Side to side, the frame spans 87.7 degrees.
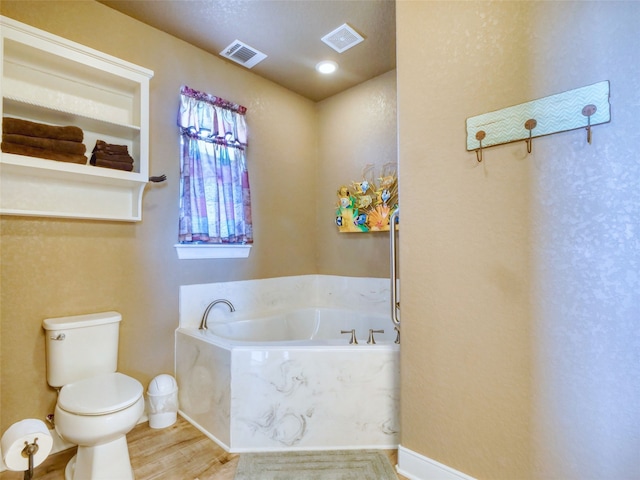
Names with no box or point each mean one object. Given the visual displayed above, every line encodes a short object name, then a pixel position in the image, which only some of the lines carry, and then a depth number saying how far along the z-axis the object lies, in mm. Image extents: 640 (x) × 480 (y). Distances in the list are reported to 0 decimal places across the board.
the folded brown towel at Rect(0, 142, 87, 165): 1620
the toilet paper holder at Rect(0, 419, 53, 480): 1321
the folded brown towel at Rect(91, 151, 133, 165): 1921
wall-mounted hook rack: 1188
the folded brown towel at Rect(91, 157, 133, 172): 1918
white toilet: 1459
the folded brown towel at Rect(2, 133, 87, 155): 1632
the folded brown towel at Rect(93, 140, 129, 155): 1928
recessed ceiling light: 2664
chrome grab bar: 1750
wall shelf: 1712
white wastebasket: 2101
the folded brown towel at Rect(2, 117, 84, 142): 1630
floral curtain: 2371
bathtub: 1832
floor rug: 1629
